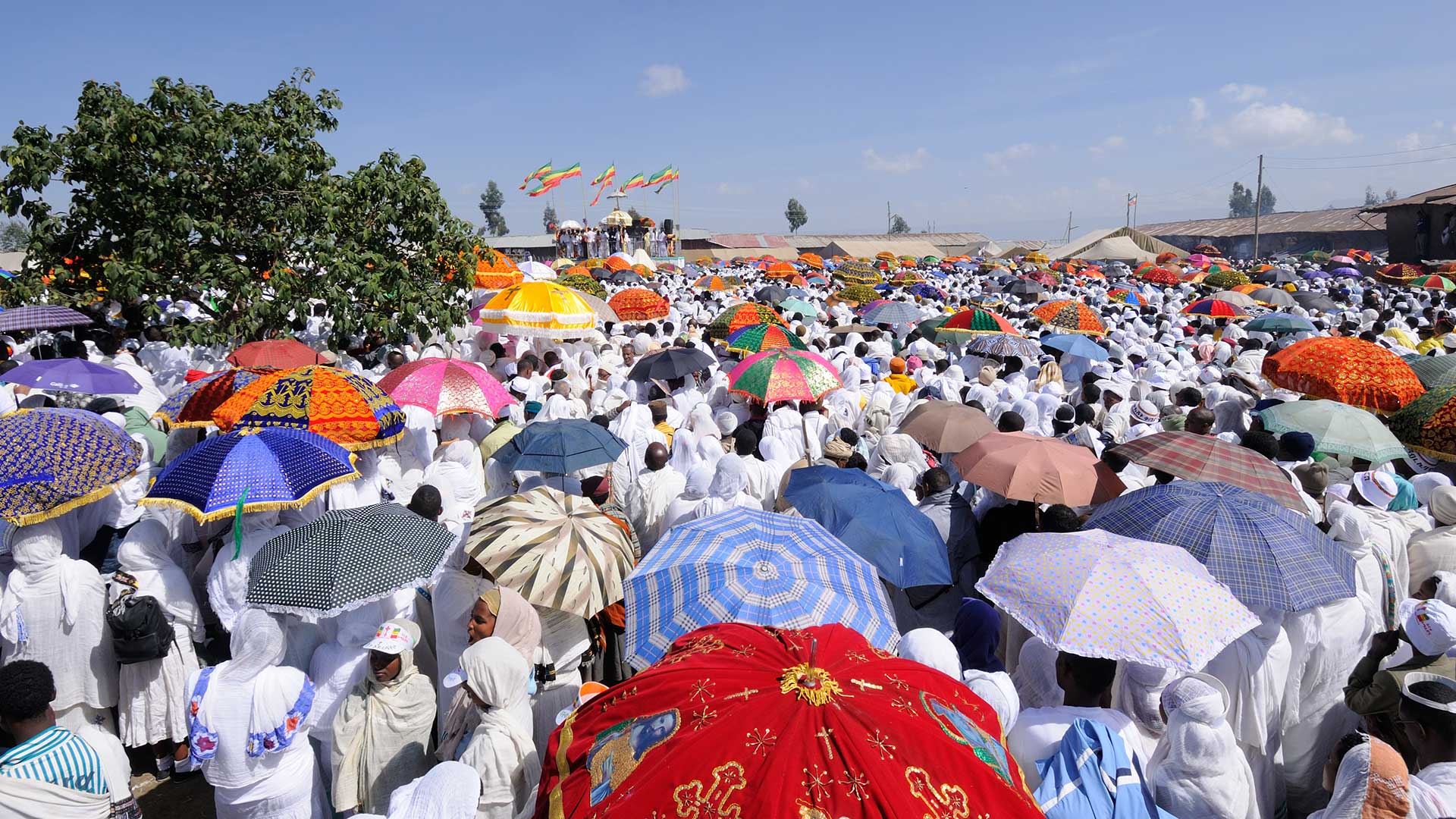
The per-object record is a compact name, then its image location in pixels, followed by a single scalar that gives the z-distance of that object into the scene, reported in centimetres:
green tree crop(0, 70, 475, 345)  816
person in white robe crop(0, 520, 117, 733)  366
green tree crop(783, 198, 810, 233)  9619
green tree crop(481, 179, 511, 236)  9175
